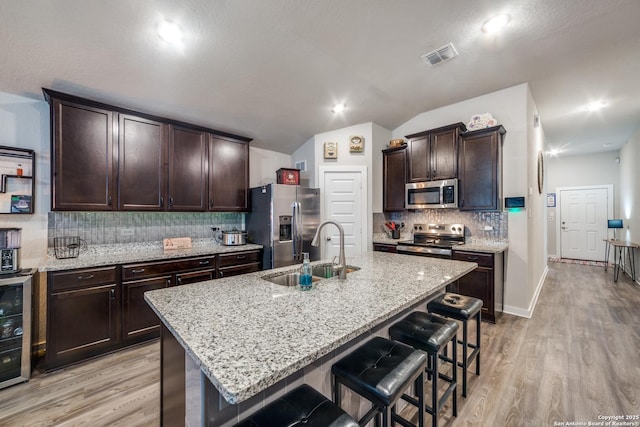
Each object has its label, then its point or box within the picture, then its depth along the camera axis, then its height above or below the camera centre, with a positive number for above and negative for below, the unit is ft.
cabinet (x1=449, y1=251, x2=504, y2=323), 10.26 -2.73
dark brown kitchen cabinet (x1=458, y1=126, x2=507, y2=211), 10.89 +1.90
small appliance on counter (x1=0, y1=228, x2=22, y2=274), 7.22 -0.99
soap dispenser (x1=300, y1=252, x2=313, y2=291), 5.09 -1.28
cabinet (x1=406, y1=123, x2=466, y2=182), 11.98 +2.93
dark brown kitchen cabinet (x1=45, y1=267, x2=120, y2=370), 7.40 -3.01
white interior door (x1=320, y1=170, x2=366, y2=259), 13.65 +0.52
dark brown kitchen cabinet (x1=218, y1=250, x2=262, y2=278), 10.71 -2.12
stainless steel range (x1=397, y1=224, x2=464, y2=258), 11.59 -1.31
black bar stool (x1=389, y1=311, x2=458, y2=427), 4.89 -2.44
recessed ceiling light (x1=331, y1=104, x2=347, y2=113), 11.66 +4.82
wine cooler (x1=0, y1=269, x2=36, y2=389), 6.88 -3.06
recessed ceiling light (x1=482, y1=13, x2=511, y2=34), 7.18 +5.41
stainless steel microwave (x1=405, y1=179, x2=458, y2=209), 11.92 +0.95
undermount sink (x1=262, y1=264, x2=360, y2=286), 6.14 -1.52
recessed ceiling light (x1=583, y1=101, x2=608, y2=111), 12.52 +5.31
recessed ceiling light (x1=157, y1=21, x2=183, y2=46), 6.61 +4.77
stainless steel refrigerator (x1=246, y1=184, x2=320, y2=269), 11.65 -0.35
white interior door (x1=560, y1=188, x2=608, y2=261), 21.31 -0.79
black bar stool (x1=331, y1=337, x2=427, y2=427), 3.58 -2.38
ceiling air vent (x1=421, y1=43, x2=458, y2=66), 8.43 +5.36
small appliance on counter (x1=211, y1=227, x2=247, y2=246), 11.99 -1.11
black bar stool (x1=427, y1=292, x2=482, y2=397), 6.24 -2.39
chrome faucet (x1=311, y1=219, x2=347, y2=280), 5.69 -1.06
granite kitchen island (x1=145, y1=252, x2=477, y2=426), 2.58 -1.45
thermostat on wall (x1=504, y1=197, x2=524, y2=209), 10.73 +0.48
